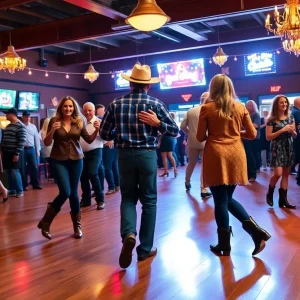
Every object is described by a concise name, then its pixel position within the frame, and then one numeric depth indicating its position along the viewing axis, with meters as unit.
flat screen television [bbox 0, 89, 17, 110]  11.34
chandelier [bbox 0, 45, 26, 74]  8.42
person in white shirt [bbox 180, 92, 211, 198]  6.22
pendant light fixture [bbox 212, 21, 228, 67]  10.34
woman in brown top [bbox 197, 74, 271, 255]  3.15
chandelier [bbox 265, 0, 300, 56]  6.14
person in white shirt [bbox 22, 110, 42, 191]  8.12
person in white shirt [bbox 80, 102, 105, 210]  5.47
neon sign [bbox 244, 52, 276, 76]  12.28
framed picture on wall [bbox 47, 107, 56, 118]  13.04
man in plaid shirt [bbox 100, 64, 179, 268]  3.11
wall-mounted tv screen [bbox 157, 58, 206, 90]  13.09
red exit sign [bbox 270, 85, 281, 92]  12.35
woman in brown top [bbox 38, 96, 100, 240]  3.87
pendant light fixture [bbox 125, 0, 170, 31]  4.92
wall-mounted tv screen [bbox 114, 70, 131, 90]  14.41
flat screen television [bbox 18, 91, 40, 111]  11.97
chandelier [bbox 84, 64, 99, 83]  11.33
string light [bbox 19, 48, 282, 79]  12.09
